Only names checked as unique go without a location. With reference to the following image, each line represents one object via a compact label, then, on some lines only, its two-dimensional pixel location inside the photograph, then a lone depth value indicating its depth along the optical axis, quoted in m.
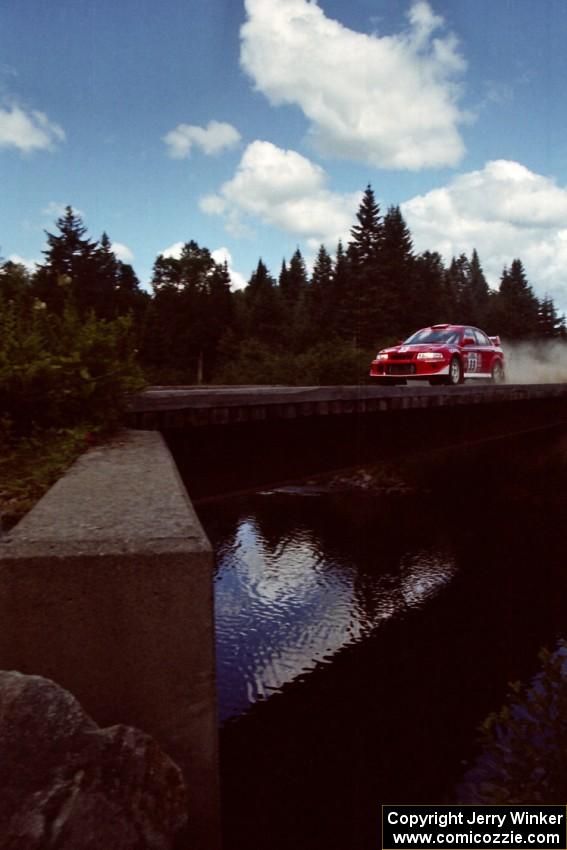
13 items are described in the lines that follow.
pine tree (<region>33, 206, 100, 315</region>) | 54.88
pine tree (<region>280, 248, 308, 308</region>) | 106.36
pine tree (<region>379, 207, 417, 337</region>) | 60.50
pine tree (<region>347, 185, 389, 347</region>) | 59.22
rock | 2.28
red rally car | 16.44
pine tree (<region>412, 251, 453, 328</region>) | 72.62
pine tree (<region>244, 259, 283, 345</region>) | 78.19
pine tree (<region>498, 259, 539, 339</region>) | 90.75
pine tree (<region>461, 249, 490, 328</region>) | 94.44
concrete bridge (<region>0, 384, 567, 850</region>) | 2.82
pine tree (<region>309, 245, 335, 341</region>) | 66.56
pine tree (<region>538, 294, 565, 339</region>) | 93.12
